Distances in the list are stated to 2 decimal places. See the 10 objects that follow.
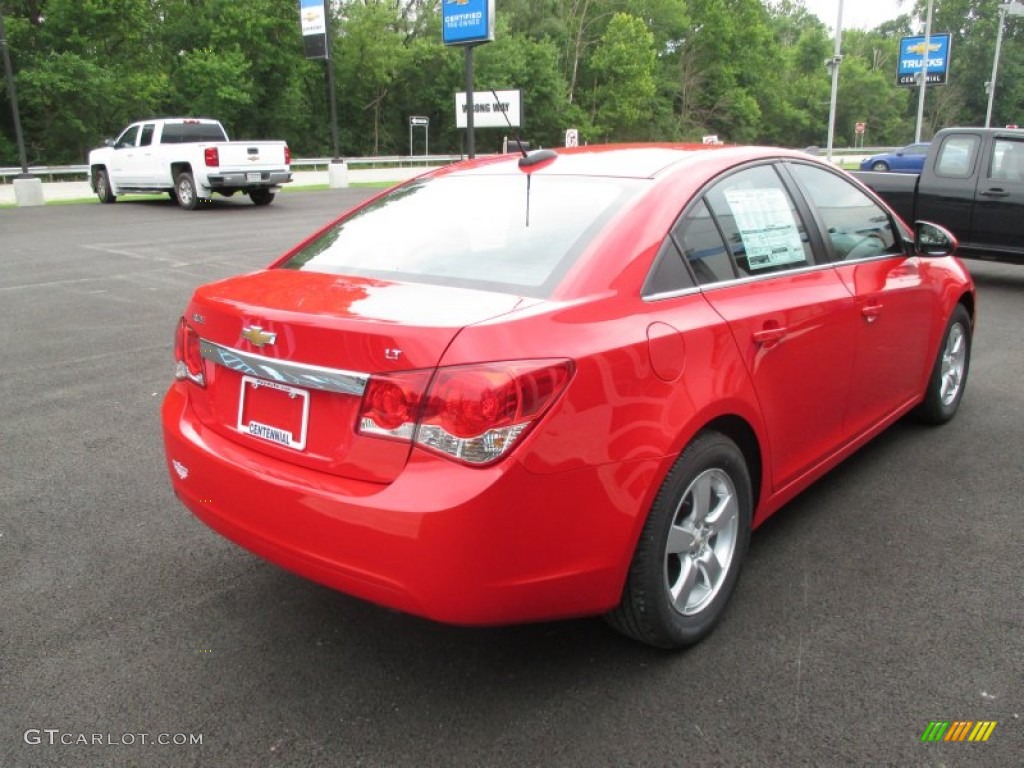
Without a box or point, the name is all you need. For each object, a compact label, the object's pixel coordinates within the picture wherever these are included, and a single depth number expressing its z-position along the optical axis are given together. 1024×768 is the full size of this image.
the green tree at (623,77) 61.47
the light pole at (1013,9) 45.98
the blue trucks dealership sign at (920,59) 53.41
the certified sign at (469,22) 26.20
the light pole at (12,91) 20.44
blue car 35.41
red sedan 2.32
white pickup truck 19.28
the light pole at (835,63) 33.72
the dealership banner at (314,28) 28.81
